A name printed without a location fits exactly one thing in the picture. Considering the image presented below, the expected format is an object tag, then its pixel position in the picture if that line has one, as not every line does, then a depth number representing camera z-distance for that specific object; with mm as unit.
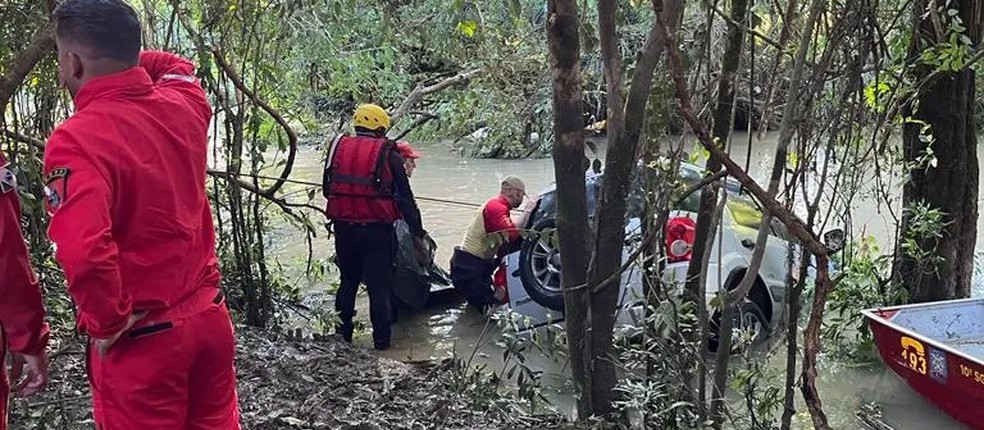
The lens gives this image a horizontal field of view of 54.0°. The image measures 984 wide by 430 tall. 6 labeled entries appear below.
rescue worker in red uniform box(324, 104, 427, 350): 6574
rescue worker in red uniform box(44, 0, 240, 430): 2297
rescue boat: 5238
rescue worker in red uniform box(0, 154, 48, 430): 2555
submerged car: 5891
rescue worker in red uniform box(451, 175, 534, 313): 7309
